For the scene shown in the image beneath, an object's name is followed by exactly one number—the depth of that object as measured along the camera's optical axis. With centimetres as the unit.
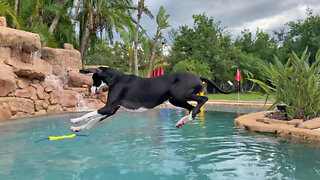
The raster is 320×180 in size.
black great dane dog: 461
